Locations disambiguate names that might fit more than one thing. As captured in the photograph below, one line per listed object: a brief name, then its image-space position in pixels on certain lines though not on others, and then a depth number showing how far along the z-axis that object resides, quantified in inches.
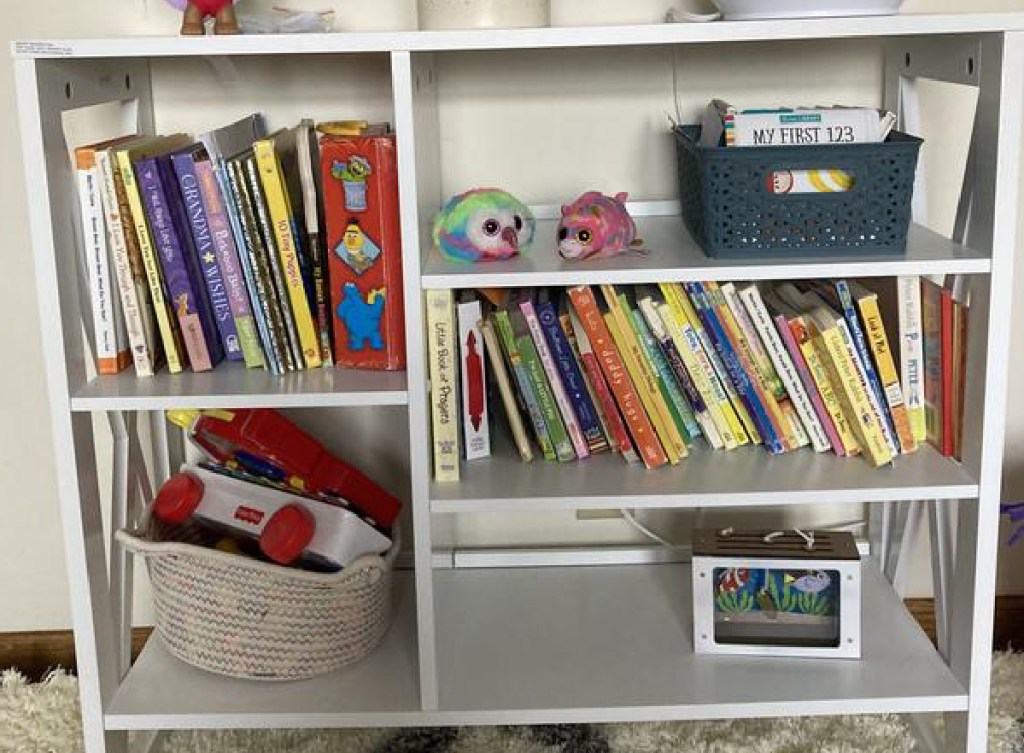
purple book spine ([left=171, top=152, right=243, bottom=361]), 53.6
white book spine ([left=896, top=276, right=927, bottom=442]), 57.0
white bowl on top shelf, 51.3
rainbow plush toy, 54.6
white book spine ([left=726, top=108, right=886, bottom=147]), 53.6
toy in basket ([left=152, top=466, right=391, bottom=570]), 59.7
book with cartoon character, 53.1
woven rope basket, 57.2
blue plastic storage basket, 52.8
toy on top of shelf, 53.4
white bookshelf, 50.2
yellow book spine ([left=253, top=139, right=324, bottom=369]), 53.3
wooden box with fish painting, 59.1
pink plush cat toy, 54.6
